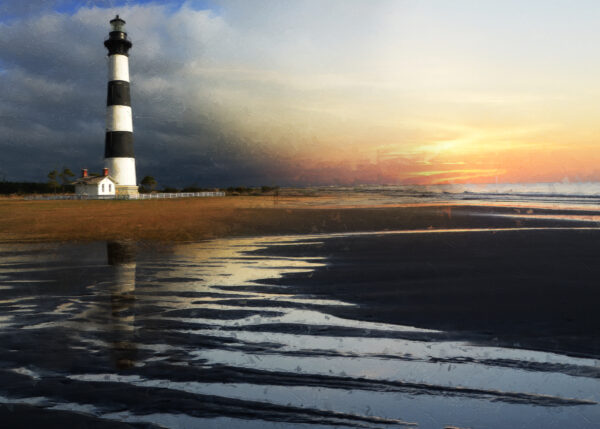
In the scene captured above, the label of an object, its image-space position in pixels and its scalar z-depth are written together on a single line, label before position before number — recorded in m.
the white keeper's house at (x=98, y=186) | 59.28
